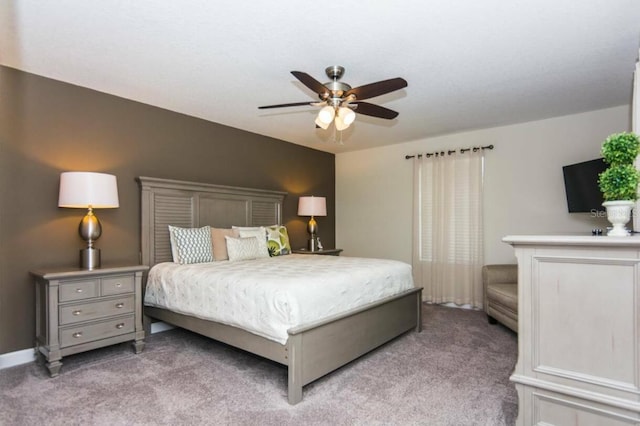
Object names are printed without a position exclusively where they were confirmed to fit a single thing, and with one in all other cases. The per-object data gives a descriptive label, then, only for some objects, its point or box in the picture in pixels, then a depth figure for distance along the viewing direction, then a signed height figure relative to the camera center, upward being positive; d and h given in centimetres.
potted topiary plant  173 +16
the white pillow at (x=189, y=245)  373 -34
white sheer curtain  494 -21
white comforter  249 -61
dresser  160 -56
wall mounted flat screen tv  378 +30
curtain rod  489 +89
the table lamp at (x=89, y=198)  299 +13
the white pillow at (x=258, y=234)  435 -25
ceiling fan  253 +89
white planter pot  173 -1
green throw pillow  458 -36
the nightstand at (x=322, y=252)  527 -57
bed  246 -84
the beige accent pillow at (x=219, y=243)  401 -33
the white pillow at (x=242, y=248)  402 -40
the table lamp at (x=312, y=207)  541 +10
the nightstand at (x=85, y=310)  279 -80
